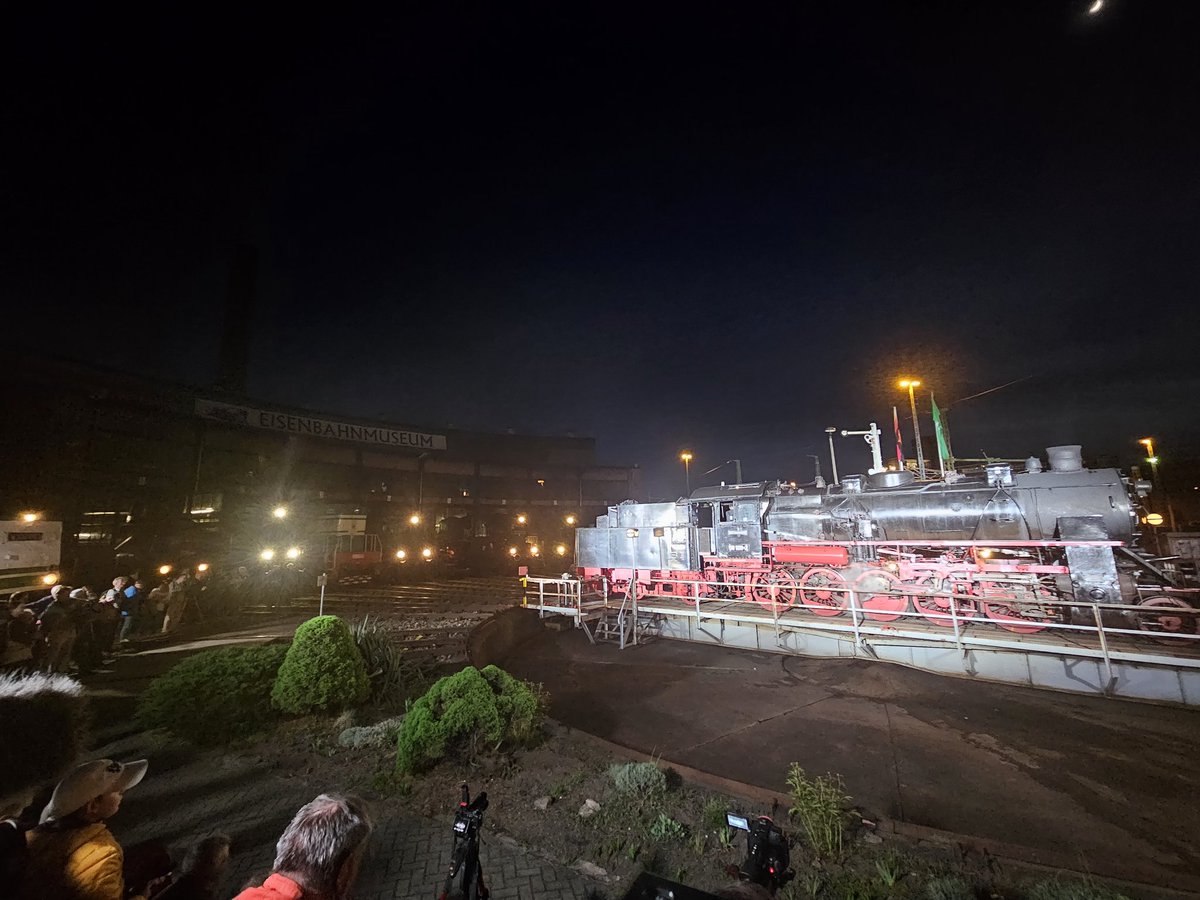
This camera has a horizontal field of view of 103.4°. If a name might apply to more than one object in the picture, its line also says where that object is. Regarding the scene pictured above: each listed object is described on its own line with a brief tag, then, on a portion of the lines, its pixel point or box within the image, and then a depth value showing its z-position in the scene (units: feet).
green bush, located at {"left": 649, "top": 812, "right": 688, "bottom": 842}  14.71
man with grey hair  6.13
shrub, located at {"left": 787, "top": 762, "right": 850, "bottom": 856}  13.85
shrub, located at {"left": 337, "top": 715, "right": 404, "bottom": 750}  20.44
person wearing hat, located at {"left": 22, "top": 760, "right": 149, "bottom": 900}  7.10
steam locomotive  32.27
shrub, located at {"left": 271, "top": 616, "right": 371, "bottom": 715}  22.16
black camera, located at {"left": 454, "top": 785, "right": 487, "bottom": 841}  9.34
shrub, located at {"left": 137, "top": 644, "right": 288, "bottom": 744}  20.66
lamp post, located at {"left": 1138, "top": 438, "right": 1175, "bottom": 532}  95.61
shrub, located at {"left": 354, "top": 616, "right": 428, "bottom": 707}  25.82
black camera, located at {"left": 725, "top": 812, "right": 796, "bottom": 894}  9.77
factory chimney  113.70
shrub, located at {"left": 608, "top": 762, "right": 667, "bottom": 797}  17.06
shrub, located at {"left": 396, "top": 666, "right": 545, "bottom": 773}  18.39
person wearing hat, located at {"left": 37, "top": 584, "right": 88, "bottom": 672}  25.85
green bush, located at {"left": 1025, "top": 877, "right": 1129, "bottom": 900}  11.39
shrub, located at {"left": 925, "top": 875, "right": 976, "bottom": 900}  11.76
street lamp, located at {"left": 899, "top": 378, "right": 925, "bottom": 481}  65.26
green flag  70.64
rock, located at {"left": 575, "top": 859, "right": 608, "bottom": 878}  13.23
